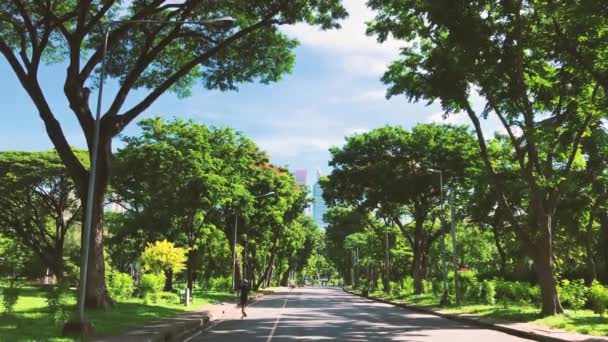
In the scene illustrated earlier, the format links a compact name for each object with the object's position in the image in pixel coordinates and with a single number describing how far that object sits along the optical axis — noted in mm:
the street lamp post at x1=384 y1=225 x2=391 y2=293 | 55144
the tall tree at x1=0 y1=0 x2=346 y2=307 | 19031
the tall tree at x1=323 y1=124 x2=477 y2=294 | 40281
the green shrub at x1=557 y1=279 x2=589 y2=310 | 23797
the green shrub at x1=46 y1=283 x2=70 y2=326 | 15327
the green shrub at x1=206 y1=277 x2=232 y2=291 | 60062
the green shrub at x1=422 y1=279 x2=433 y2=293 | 50428
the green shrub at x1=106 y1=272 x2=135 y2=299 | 28438
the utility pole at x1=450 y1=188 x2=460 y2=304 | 31859
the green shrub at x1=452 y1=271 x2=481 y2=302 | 34584
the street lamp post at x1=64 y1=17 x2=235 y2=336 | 13164
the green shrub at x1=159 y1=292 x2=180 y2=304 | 31728
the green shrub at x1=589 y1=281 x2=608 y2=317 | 21453
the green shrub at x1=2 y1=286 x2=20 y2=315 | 16156
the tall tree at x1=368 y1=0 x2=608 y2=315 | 16266
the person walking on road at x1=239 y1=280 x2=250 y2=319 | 24719
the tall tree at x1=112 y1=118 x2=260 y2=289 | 34000
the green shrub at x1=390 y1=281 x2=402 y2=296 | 51469
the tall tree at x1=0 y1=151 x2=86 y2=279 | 41781
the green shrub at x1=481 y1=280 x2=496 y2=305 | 32156
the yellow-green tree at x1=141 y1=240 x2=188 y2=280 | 33906
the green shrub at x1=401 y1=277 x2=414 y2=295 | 50766
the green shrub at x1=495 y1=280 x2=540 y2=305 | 30186
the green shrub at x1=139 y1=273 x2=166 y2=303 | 29031
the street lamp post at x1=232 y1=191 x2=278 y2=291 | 46031
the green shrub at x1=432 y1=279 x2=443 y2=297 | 42572
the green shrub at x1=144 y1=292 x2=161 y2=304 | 28316
